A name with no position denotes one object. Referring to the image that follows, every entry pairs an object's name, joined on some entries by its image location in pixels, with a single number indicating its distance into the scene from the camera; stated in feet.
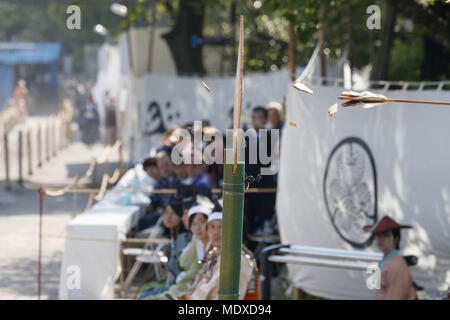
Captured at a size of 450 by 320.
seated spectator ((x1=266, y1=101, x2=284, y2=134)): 64.85
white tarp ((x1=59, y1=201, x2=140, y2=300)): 54.85
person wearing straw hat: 41.75
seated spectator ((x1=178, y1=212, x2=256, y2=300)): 39.73
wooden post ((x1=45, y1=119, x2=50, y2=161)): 166.40
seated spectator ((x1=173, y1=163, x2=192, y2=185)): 64.54
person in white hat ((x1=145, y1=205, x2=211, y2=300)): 47.91
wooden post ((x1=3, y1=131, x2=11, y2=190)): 123.61
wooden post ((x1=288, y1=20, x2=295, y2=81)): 62.64
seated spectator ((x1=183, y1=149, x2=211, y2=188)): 57.72
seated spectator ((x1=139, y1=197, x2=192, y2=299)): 52.80
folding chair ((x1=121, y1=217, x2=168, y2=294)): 57.67
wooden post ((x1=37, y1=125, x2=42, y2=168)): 154.01
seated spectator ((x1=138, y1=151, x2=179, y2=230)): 68.85
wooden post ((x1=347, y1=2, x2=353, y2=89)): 66.54
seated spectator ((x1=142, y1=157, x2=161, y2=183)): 74.28
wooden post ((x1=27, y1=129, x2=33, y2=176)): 138.94
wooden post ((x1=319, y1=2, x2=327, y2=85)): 62.41
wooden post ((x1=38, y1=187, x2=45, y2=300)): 56.34
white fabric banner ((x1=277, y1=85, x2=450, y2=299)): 49.55
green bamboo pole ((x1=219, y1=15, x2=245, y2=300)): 20.13
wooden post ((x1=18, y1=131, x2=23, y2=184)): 129.70
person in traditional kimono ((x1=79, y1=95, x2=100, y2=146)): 201.16
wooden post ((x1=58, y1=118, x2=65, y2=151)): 194.90
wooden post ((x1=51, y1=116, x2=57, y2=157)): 176.76
